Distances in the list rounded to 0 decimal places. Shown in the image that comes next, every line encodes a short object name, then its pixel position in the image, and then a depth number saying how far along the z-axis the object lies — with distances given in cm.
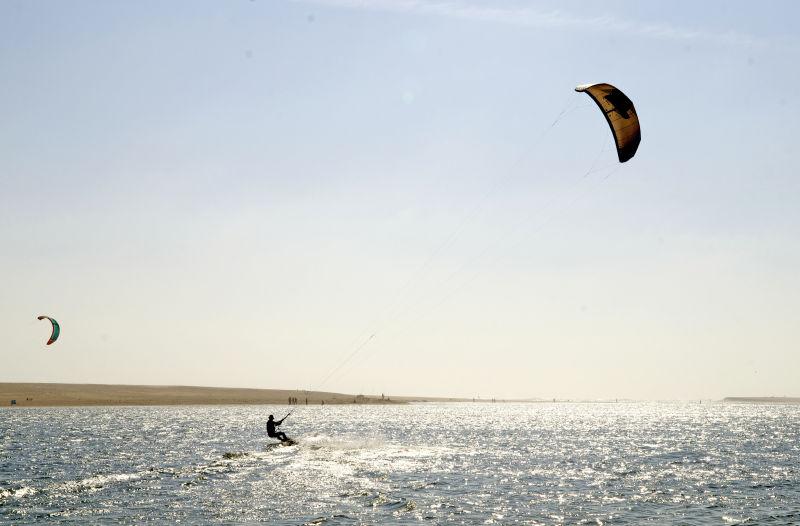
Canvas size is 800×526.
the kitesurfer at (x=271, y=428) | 4149
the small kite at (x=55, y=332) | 5813
